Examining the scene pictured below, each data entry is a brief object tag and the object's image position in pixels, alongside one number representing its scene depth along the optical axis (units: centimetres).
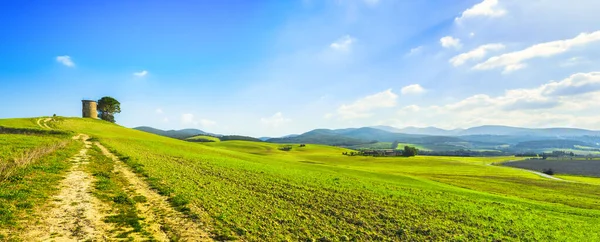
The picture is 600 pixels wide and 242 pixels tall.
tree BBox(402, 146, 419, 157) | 17862
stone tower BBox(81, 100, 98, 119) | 11319
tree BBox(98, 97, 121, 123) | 12744
